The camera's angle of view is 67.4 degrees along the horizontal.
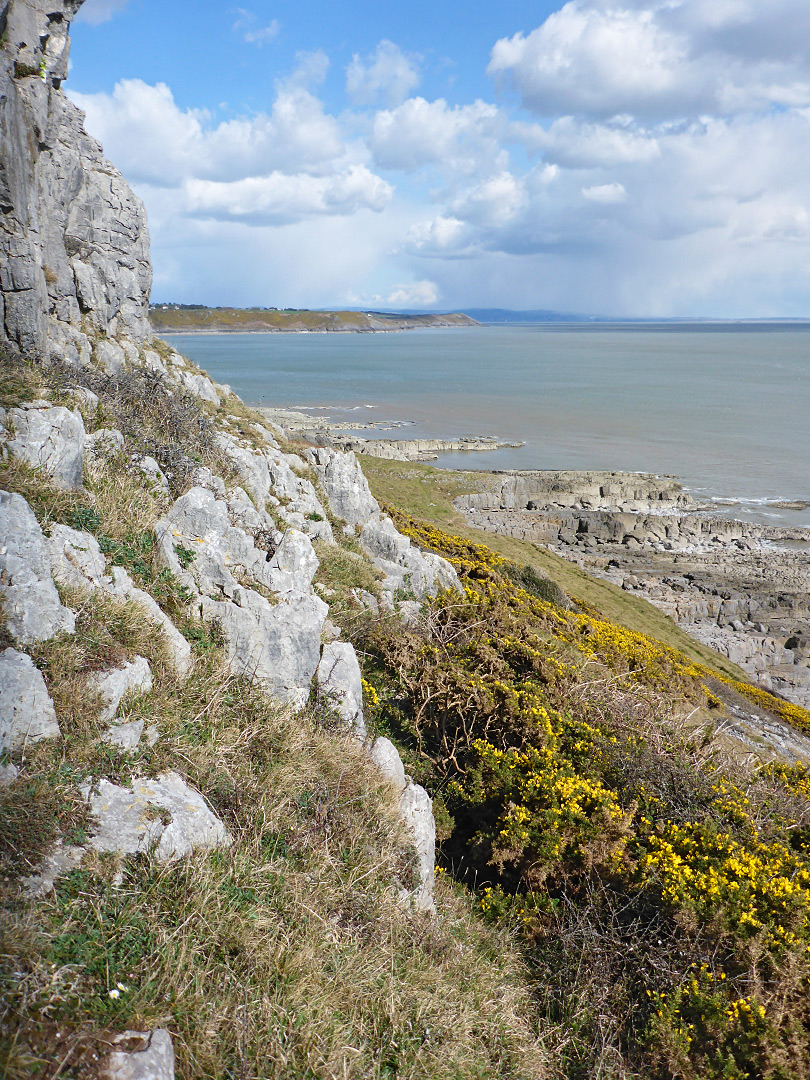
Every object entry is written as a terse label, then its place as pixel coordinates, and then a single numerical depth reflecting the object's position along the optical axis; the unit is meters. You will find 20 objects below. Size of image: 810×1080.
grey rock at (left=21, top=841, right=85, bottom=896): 3.16
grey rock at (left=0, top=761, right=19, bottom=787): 3.51
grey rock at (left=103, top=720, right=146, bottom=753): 4.09
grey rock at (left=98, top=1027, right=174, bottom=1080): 2.62
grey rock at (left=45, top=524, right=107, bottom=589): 5.04
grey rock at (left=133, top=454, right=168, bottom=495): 7.93
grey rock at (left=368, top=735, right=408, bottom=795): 5.81
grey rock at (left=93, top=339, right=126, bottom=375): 16.75
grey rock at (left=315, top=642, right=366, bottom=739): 6.30
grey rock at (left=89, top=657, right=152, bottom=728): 4.27
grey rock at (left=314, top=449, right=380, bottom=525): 14.31
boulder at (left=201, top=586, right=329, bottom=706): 5.99
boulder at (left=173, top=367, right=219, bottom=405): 18.42
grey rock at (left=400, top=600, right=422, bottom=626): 9.40
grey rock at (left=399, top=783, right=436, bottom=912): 4.95
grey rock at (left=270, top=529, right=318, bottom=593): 7.39
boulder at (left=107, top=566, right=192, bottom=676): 5.25
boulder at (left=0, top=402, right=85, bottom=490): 6.19
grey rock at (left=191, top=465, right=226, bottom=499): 8.78
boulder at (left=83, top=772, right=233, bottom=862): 3.61
